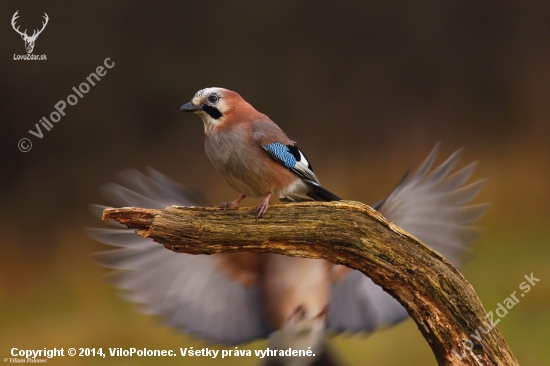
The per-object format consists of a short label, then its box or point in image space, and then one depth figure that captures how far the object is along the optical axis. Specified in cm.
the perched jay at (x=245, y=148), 899
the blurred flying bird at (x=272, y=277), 911
